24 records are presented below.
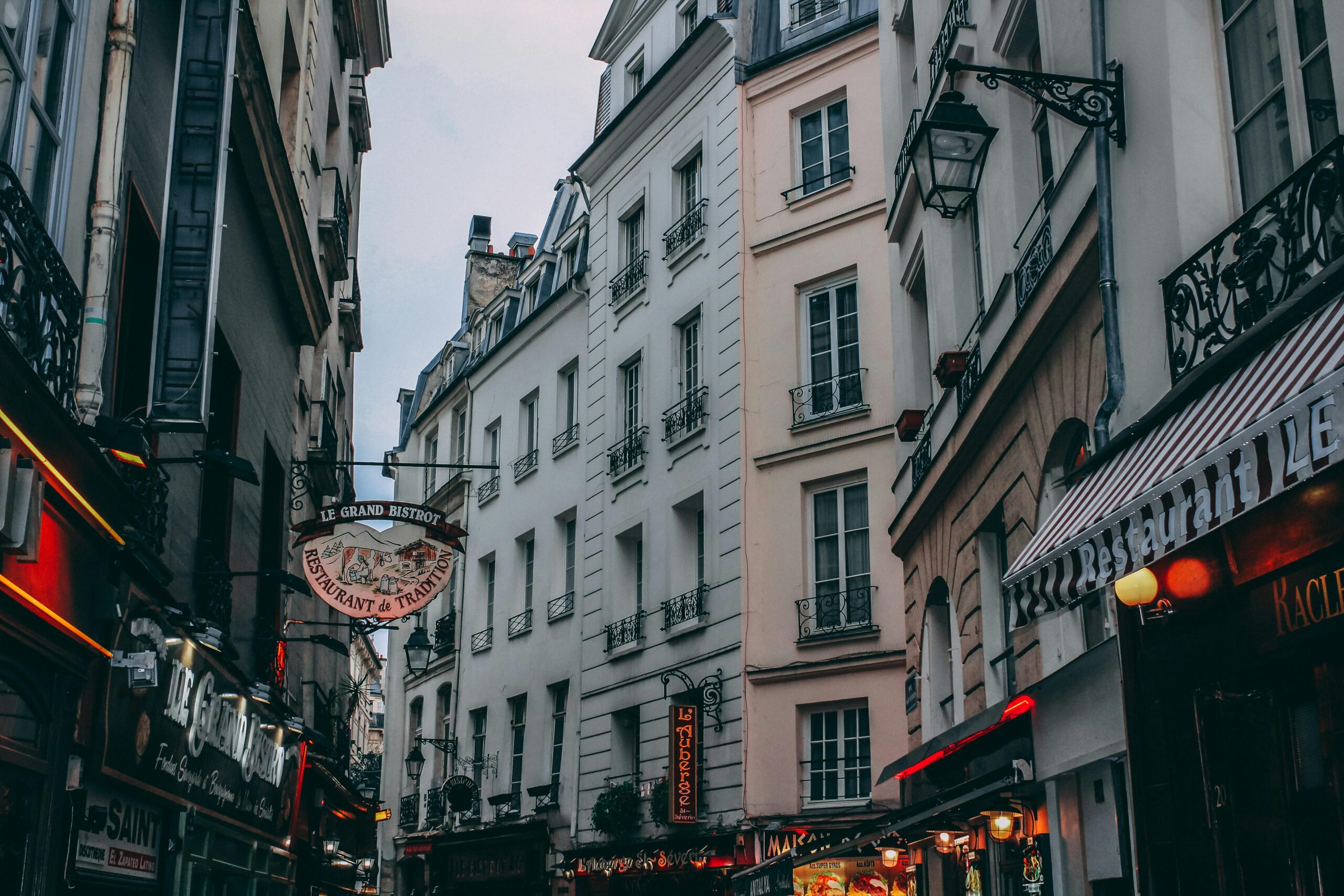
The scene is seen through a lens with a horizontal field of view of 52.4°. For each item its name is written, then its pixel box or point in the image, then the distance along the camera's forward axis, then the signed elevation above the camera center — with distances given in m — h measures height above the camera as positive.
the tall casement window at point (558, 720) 25.95 +2.48
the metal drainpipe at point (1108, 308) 7.90 +3.05
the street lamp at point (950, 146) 9.27 +4.67
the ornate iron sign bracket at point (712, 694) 20.33 +2.31
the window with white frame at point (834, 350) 19.69 +7.19
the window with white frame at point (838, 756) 18.38 +1.29
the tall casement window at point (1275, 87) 6.32 +3.63
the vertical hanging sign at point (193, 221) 8.57 +4.00
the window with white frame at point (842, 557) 18.86 +4.05
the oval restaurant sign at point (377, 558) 13.61 +2.89
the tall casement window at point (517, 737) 27.36 +2.30
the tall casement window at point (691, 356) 22.86 +8.13
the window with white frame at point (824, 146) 20.92 +10.60
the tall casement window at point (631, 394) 24.91 +8.15
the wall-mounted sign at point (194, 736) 8.36 +0.85
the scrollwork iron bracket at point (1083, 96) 8.02 +4.34
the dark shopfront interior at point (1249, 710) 5.83 +0.67
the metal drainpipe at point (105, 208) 7.45 +3.58
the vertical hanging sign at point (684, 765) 19.92 +1.27
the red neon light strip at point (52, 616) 6.00 +1.11
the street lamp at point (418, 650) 20.73 +3.02
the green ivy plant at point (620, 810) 21.80 +0.69
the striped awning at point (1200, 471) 4.75 +1.47
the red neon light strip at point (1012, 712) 9.29 +0.94
